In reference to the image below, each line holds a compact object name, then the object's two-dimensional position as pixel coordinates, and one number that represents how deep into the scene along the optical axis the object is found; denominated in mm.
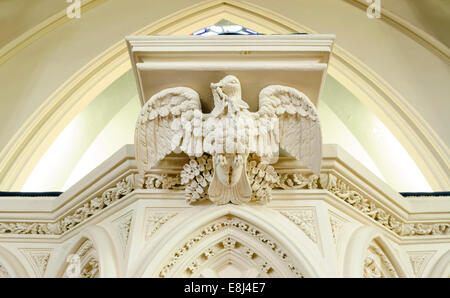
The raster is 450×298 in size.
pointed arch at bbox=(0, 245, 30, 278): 2037
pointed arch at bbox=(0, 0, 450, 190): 5199
